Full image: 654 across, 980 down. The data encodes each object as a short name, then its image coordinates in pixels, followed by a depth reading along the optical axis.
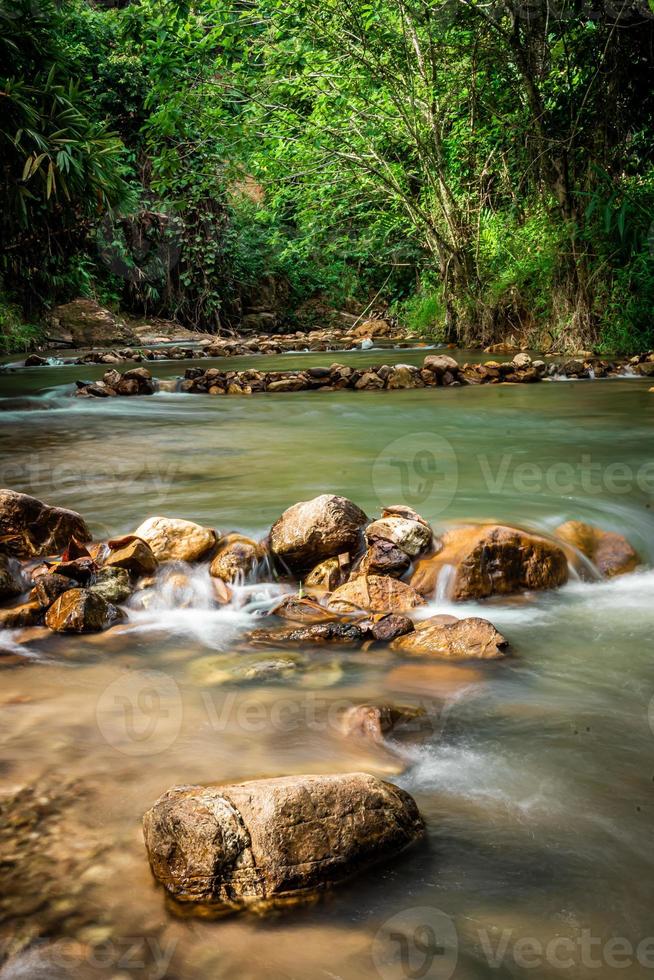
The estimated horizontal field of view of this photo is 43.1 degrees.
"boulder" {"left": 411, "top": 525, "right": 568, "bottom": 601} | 3.22
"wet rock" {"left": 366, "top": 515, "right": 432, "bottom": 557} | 3.36
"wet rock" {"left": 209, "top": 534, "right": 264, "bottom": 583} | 3.30
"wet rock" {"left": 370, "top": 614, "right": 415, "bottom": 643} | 2.76
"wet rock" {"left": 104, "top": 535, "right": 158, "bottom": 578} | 3.24
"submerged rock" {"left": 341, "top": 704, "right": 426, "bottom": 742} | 2.12
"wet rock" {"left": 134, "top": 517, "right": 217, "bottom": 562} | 3.39
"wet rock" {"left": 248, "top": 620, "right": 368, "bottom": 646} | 2.76
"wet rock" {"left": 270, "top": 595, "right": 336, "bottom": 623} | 3.00
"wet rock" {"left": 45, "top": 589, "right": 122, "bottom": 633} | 2.83
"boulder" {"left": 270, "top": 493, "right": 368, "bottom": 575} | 3.30
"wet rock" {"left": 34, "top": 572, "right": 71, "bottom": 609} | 2.96
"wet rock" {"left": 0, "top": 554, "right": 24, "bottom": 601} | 3.03
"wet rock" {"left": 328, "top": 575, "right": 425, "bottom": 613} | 3.05
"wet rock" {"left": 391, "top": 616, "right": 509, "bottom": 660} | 2.63
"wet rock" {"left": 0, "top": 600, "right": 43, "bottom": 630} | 2.84
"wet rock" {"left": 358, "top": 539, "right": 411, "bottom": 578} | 3.23
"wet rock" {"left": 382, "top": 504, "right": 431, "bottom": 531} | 3.50
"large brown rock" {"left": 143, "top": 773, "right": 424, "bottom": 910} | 1.47
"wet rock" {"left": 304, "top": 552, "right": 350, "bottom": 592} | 3.22
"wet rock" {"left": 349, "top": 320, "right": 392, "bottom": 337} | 17.03
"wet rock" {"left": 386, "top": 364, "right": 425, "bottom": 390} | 9.19
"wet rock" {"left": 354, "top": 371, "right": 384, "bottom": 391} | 9.12
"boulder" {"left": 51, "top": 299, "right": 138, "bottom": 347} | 15.45
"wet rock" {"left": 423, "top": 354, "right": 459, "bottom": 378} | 9.23
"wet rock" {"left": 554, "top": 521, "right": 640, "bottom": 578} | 3.52
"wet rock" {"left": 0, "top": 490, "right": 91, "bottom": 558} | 3.43
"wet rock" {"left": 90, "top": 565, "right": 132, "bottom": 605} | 3.07
